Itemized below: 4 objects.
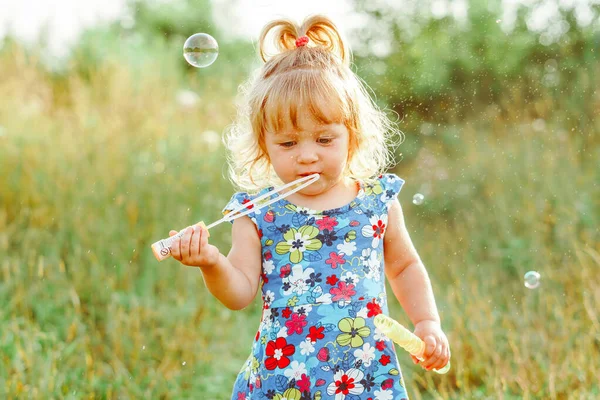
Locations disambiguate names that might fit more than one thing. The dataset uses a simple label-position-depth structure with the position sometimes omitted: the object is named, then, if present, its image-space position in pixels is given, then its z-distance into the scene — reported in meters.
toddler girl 1.83
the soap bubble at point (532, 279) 2.79
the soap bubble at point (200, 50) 2.54
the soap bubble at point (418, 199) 2.44
